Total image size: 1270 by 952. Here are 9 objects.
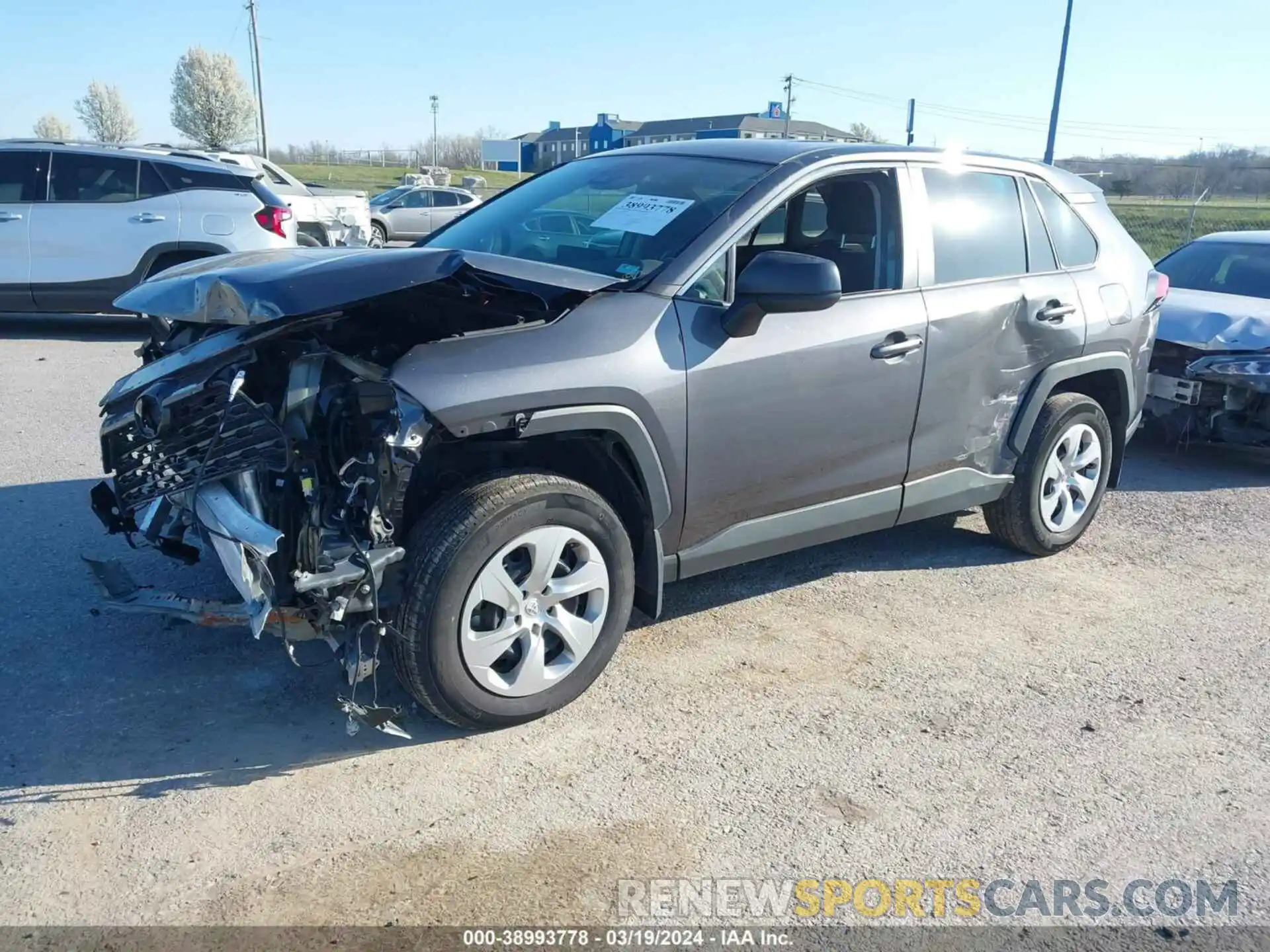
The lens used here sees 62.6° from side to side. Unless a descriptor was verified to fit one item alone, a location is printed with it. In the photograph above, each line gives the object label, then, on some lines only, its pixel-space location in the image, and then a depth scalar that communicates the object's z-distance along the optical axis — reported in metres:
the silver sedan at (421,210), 23.60
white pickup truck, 11.38
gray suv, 3.21
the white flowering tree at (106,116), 85.94
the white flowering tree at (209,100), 78.69
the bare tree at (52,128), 86.06
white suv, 9.98
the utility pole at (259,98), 44.84
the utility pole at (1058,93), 23.55
